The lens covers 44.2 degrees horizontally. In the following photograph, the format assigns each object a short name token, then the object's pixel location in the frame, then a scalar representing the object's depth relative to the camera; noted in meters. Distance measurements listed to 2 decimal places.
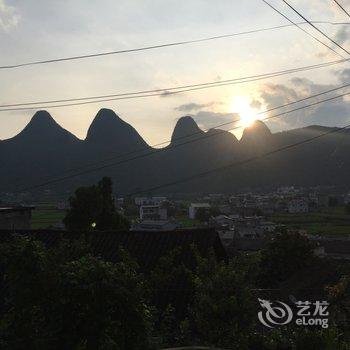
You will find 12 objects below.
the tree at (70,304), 4.68
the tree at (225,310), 8.29
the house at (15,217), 20.42
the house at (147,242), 14.54
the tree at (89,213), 28.89
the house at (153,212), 97.00
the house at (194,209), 92.26
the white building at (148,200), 130.59
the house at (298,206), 104.31
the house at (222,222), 70.99
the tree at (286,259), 27.28
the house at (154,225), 65.19
